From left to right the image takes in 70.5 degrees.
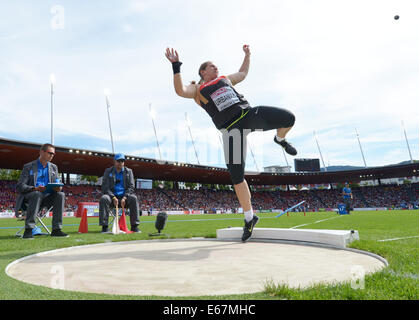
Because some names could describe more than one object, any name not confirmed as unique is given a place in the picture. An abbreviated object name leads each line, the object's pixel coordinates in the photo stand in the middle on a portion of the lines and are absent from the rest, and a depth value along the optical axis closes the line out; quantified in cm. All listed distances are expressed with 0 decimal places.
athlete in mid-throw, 390
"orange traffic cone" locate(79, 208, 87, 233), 695
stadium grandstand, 3086
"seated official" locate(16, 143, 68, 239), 513
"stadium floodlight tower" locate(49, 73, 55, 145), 2852
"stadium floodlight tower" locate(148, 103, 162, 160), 3997
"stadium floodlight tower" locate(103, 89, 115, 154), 3500
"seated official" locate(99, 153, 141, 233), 650
